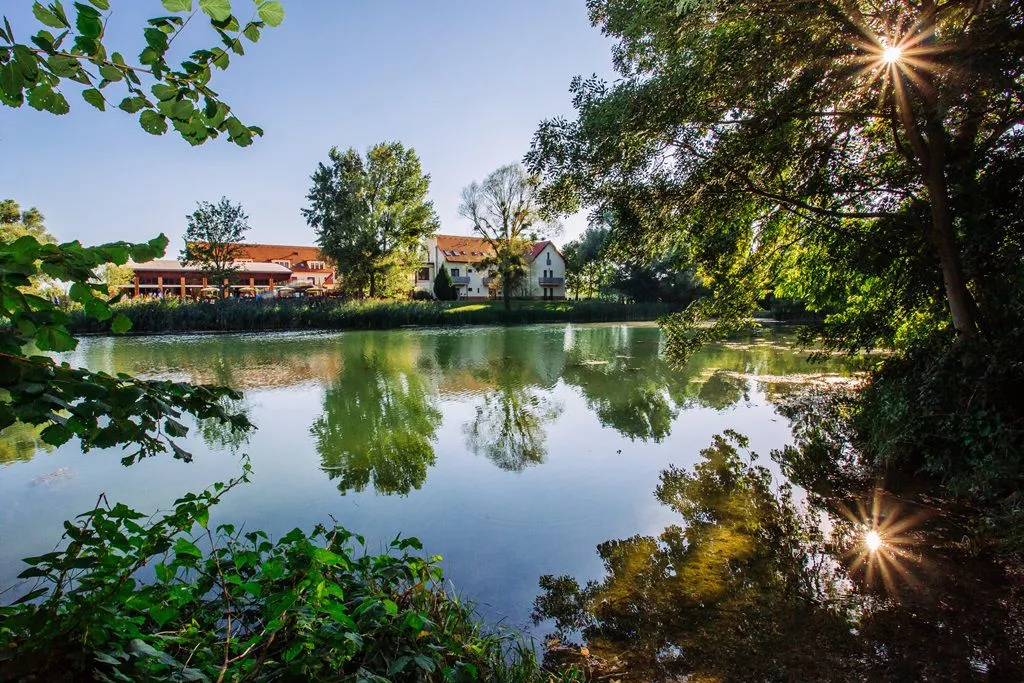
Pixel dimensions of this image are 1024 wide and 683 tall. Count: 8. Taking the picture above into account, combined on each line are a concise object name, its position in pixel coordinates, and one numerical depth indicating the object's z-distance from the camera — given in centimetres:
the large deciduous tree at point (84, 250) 102
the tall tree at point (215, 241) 3578
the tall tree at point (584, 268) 5124
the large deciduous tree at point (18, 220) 2436
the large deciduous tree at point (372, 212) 3691
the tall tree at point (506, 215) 4097
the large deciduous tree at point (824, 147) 496
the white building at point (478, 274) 5934
